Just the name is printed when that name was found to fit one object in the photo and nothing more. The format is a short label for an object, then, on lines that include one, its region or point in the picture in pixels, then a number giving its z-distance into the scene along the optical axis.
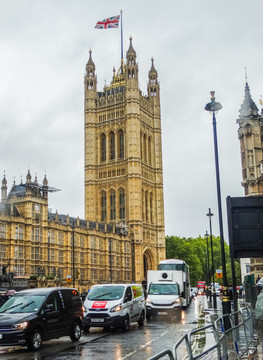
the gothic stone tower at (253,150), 36.98
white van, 17.86
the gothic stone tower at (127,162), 94.31
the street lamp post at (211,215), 32.59
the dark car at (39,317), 12.88
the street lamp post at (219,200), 14.49
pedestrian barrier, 6.75
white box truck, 25.40
